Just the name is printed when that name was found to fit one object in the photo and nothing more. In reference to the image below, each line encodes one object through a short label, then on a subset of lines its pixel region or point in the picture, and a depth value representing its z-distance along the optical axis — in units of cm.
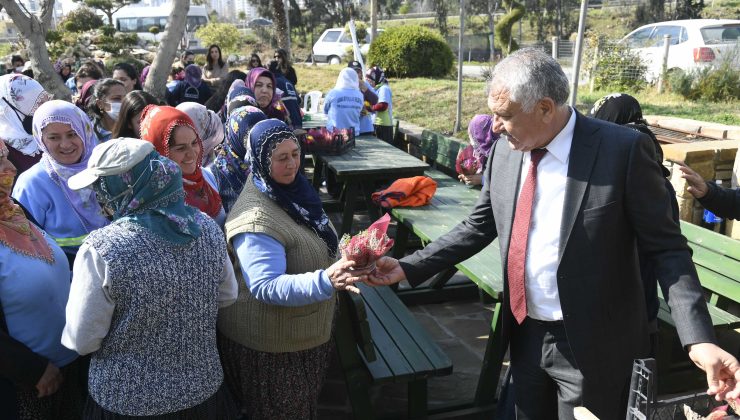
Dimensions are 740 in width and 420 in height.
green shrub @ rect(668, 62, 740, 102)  1083
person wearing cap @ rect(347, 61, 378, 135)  768
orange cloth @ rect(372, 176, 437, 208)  457
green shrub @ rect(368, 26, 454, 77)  1812
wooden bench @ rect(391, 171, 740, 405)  311
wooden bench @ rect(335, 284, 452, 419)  280
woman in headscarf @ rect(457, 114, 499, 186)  487
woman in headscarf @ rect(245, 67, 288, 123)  598
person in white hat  188
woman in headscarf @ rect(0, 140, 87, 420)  215
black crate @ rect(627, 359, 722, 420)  147
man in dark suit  192
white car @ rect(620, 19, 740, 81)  1212
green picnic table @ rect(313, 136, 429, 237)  555
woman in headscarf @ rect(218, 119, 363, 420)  220
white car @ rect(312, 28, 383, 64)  2784
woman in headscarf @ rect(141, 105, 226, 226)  294
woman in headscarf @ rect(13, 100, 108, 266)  282
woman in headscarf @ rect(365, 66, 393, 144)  813
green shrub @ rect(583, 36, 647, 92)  1252
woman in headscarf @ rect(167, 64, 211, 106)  813
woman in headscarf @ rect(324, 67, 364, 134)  709
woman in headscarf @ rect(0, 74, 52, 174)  374
